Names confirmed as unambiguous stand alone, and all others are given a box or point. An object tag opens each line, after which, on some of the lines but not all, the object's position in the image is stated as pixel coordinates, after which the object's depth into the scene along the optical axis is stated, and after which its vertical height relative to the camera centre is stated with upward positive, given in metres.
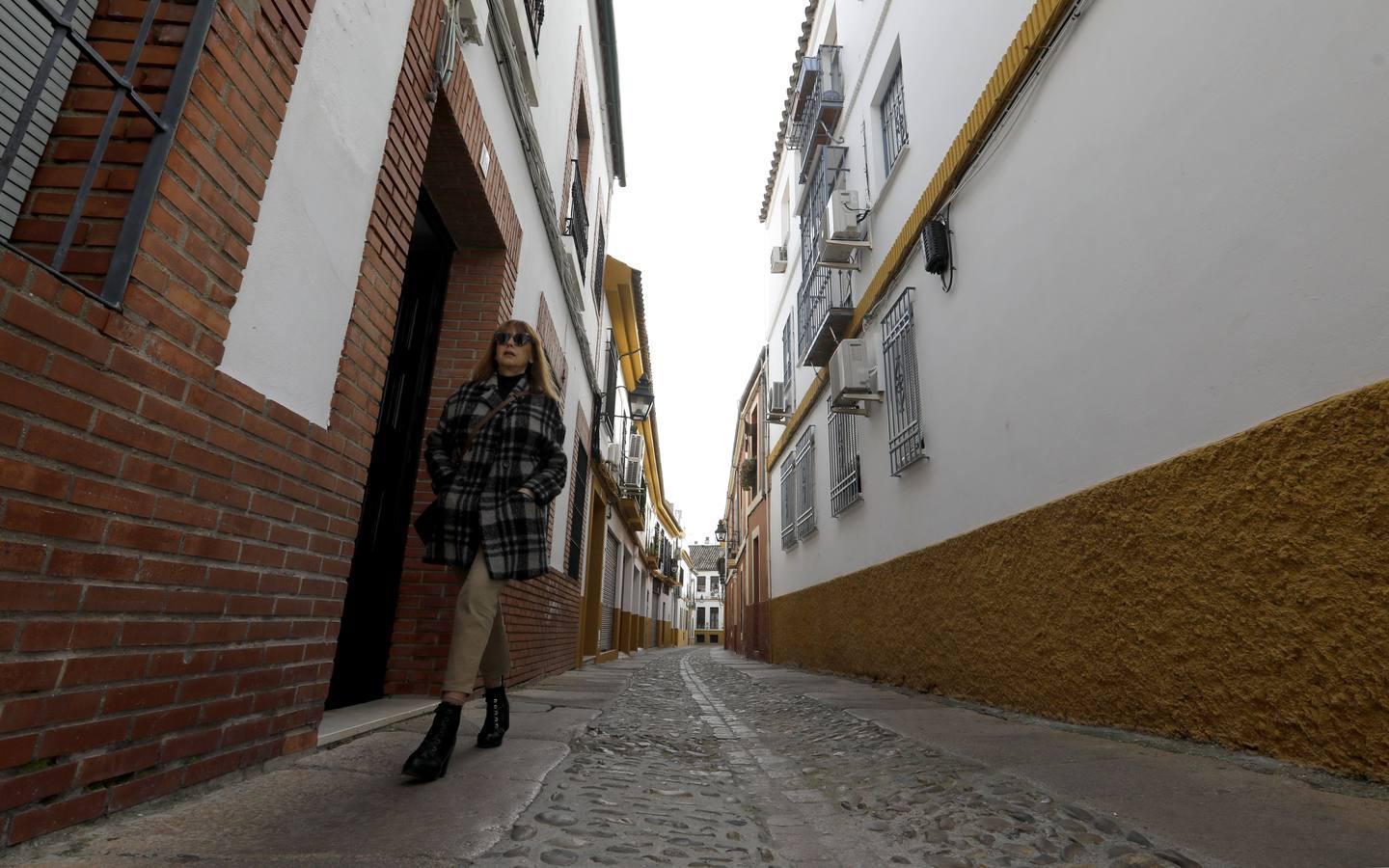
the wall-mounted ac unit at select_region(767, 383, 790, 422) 11.53 +3.86
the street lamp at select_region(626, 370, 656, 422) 10.97 +3.68
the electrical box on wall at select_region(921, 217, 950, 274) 4.77 +2.65
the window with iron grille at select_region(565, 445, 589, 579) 8.22 +1.41
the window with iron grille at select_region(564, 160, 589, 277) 7.21 +4.30
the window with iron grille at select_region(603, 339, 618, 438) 11.35 +3.88
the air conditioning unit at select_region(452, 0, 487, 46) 3.45 +2.94
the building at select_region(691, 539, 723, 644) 62.54 +4.21
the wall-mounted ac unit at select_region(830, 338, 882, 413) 6.20 +2.33
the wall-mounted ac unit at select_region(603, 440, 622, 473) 11.04 +2.94
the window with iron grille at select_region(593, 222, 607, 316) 9.66 +4.93
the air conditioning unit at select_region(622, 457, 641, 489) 13.02 +3.00
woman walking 2.33 +0.49
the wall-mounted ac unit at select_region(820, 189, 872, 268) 6.65 +3.81
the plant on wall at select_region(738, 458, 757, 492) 15.94 +3.82
